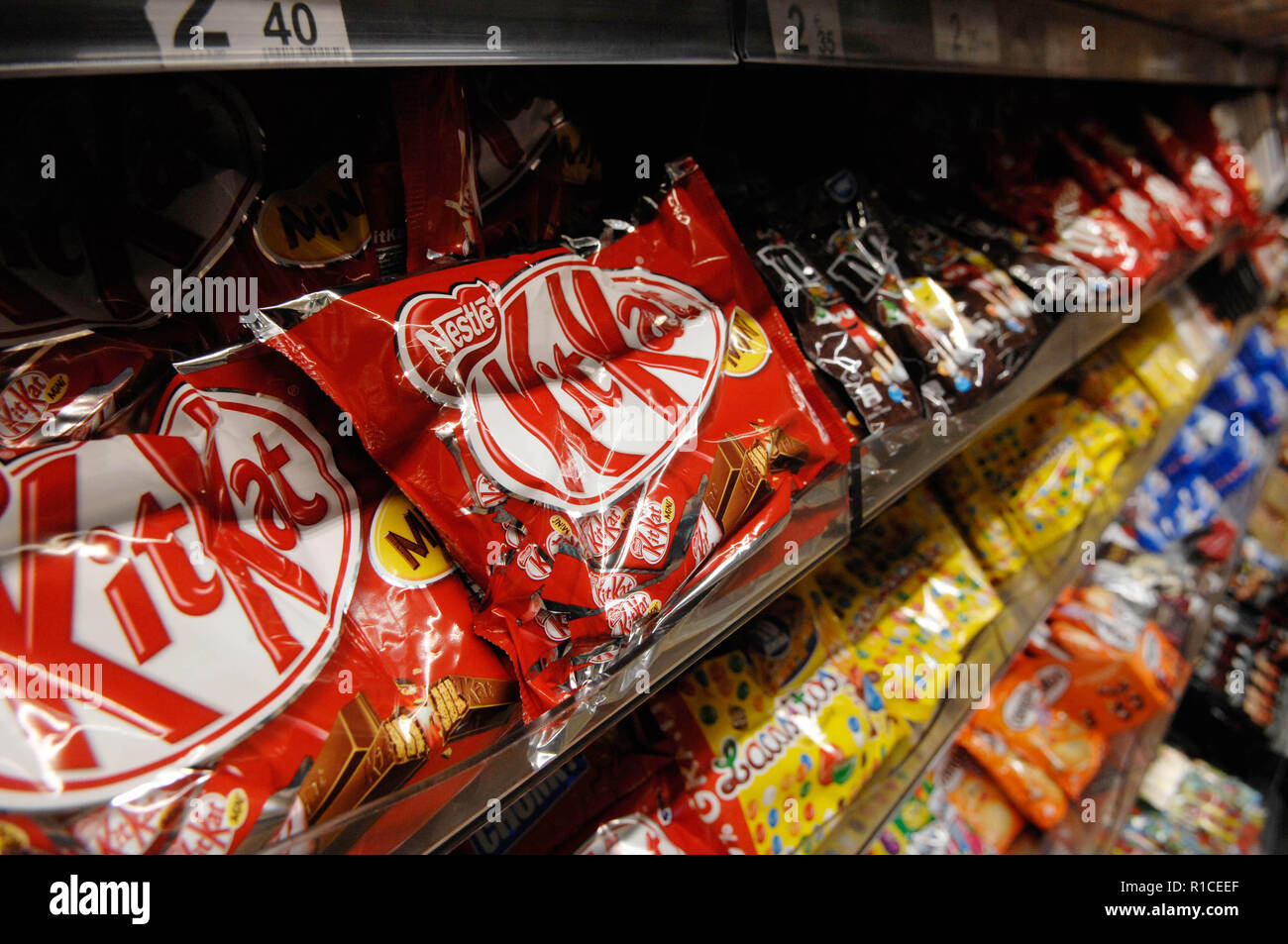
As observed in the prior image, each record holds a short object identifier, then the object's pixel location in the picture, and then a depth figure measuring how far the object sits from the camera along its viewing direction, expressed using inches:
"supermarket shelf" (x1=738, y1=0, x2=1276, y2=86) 27.5
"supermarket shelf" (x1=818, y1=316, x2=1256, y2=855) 42.0
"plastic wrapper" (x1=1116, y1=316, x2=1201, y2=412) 75.8
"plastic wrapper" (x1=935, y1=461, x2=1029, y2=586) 58.9
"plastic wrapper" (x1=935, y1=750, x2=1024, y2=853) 59.2
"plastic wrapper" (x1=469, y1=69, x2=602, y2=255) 30.9
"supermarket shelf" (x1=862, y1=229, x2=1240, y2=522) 35.7
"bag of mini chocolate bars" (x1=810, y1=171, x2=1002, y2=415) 40.0
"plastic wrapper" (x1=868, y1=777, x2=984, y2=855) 51.6
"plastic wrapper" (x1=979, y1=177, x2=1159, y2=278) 53.9
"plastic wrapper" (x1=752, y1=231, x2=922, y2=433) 36.3
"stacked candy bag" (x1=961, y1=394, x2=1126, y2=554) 60.9
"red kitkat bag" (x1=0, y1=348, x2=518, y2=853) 18.3
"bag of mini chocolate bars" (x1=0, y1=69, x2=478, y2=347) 23.9
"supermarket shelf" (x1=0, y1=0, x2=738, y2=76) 14.2
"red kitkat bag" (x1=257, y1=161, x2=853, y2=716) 24.5
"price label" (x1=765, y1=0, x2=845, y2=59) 27.0
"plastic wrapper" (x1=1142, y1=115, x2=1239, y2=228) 71.2
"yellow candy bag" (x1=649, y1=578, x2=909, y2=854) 37.5
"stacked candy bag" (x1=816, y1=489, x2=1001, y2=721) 46.7
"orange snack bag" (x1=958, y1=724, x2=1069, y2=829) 58.7
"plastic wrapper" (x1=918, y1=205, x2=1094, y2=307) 47.8
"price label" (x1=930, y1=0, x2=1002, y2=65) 34.5
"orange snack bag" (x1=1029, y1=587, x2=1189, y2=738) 61.3
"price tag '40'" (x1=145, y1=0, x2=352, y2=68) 15.5
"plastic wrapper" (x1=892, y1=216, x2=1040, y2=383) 42.8
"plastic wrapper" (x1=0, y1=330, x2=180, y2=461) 21.9
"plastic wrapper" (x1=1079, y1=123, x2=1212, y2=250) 63.7
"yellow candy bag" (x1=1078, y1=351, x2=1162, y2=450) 70.9
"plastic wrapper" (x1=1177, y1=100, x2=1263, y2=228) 75.9
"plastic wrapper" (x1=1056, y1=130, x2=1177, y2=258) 59.1
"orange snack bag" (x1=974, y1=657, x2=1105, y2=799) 59.9
